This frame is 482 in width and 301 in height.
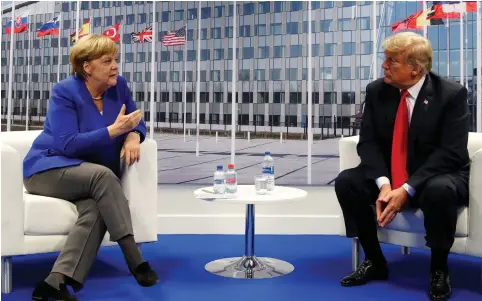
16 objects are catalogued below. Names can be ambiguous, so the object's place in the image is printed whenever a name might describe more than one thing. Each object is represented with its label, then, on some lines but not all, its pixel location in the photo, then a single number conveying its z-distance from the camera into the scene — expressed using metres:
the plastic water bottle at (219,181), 2.71
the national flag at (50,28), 4.28
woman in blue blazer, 2.21
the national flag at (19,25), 4.37
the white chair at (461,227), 2.30
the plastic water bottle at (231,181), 2.70
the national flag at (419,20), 4.02
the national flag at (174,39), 4.57
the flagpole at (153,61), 4.33
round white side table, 2.55
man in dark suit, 2.33
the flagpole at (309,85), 4.13
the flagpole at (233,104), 4.14
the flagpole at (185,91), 4.78
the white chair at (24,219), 2.27
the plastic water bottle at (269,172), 2.81
